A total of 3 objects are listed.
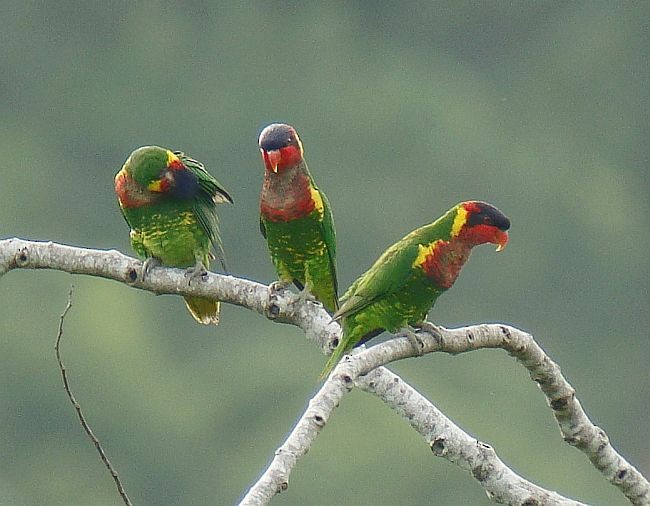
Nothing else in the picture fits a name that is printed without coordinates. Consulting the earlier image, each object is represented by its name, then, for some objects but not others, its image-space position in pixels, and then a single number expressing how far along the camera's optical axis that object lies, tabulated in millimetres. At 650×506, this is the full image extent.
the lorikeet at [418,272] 11391
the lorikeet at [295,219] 12008
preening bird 12312
